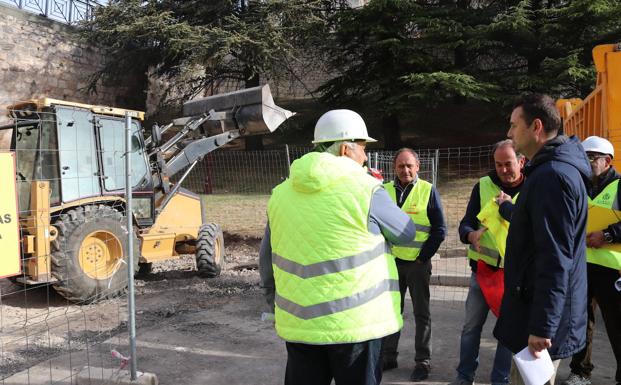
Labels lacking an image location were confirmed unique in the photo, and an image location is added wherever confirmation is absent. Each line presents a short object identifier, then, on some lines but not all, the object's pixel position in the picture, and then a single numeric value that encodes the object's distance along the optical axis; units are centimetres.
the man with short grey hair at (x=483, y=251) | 363
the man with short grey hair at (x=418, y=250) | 417
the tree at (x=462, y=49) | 1471
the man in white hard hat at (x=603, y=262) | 370
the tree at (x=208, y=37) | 1684
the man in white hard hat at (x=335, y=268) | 226
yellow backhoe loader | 654
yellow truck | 461
